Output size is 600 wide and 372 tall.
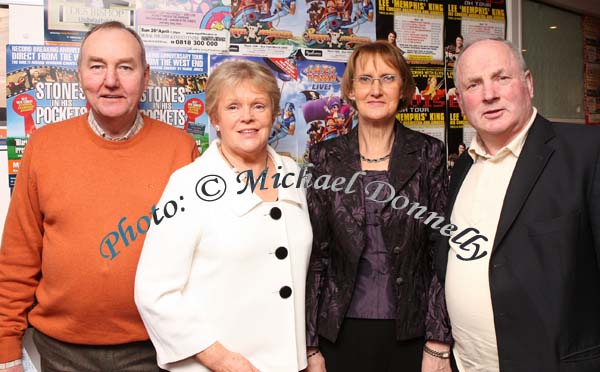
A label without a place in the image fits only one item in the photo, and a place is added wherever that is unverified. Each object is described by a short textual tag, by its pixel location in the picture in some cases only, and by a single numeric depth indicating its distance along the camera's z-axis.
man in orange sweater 1.51
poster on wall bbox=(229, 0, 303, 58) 1.95
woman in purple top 1.61
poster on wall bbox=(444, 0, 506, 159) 2.32
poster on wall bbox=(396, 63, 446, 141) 2.26
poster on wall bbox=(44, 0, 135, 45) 1.76
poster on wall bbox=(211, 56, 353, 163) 2.04
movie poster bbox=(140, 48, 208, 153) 1.88
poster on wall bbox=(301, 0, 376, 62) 2.05
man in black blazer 1.32
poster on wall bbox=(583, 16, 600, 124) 2.86
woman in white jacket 1.36
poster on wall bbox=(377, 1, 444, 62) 2.18
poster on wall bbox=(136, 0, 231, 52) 1.86
